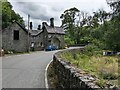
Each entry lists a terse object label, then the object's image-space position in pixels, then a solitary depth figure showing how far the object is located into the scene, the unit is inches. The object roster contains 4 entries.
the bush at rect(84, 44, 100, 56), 709.5
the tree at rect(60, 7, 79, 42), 1484.4
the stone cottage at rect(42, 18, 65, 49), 1090.3
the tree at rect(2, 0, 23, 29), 668.7
